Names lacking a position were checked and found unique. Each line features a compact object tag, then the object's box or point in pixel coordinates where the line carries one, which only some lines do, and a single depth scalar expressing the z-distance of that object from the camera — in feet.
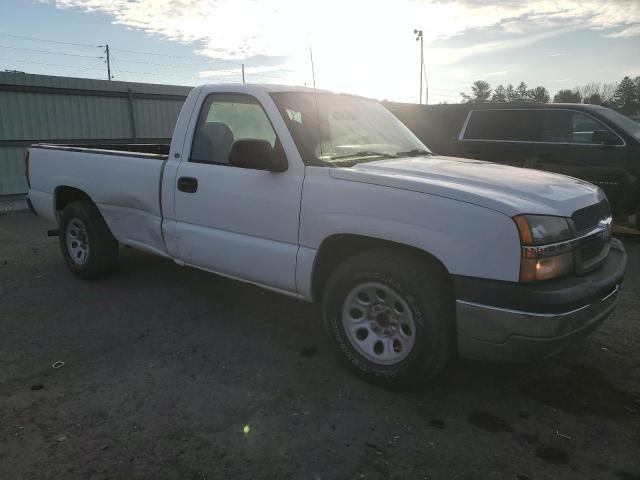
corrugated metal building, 38.01
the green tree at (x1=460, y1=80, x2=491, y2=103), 382.07
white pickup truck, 8.57
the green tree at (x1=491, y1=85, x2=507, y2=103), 345.72
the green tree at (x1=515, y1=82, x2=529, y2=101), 357.20
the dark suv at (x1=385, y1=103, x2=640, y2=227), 23.45
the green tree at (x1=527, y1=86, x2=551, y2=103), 290.07
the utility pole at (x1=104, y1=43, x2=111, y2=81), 179.63
